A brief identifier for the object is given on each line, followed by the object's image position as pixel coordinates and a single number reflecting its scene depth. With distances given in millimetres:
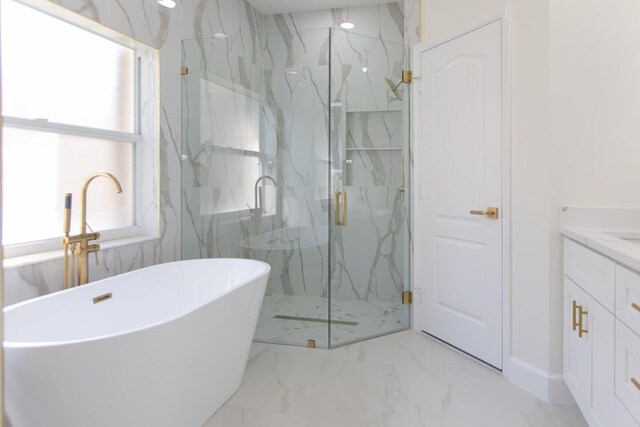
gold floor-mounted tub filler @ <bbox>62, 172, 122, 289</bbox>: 2012
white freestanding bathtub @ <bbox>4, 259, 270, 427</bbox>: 1275
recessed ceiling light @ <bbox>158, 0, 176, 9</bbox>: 2787
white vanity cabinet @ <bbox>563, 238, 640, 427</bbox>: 1295
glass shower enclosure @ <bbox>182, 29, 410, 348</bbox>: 3141
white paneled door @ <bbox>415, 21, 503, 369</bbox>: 2457
